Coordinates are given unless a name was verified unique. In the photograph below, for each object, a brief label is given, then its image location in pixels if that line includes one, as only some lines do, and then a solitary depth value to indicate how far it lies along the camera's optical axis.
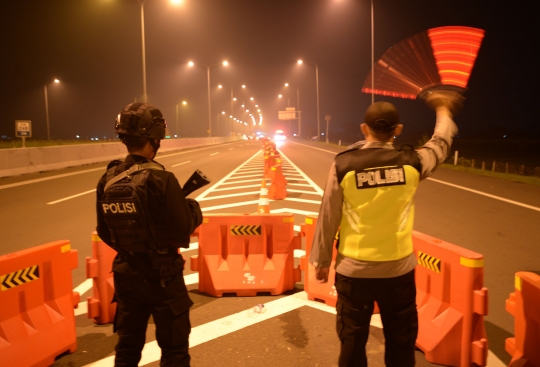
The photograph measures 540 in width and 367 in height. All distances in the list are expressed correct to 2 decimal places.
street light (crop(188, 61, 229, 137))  55.92
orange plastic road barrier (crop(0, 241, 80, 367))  3.59
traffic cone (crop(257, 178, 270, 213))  7.03
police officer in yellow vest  2.71
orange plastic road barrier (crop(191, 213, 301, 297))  5.36
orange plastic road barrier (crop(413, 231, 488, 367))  3.65
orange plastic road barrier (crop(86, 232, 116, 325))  4.58
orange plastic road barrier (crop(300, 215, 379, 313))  5.04
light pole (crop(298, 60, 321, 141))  58.08
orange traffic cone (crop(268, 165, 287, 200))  12.30
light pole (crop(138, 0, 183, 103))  29.82
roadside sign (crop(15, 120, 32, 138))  21.84
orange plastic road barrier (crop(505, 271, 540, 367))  3.24
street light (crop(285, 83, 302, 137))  83.47
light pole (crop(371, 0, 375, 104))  32.12
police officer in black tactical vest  2.64
